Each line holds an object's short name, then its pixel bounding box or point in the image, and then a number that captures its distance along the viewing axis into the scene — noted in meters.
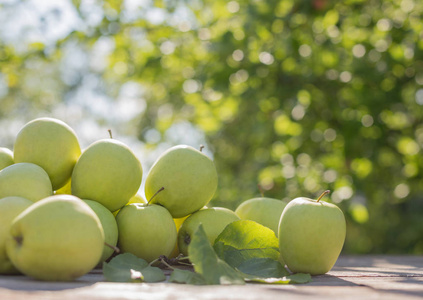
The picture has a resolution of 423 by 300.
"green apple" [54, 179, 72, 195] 1.38
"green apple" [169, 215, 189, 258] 1.41
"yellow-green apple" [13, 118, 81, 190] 1.27
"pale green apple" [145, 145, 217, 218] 1.32
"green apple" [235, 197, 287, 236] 1.46
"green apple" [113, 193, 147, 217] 1.46
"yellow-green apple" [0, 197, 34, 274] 0.99
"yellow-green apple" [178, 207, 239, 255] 1.32
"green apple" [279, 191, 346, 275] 1.17
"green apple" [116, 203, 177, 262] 1.21
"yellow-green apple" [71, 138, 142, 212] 1.24
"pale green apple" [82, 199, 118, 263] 1.15
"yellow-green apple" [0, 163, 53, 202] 1.12
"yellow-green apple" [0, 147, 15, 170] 1.32
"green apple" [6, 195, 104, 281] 0.88
